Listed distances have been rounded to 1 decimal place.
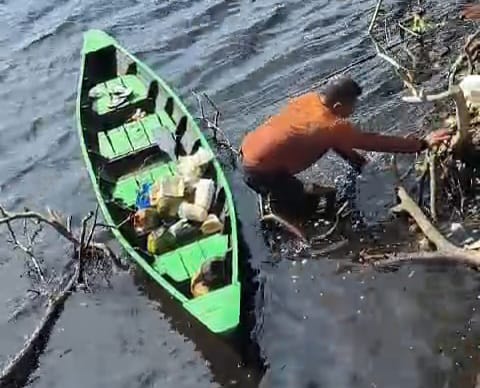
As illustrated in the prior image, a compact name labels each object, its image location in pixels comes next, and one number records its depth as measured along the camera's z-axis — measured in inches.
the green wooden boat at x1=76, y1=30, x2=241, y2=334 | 348.5
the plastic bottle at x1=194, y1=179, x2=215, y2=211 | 392.5
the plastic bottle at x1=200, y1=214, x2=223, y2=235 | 383.2
